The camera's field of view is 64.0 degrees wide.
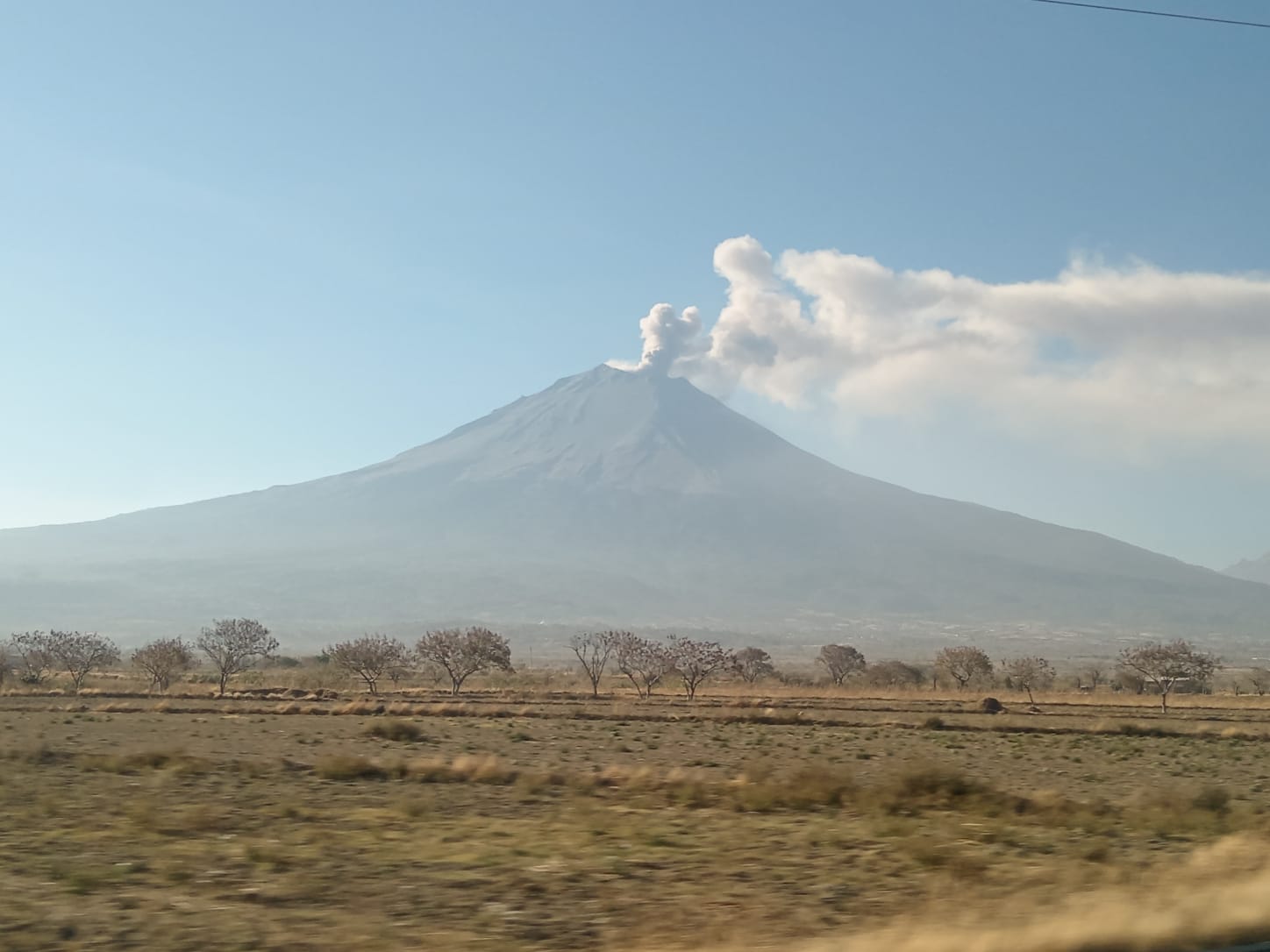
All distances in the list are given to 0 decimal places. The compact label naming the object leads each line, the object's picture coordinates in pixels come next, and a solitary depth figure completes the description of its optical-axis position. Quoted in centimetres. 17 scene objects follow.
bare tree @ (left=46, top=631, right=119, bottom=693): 6994
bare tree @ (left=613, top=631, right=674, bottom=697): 7200
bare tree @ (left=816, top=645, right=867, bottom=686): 8956
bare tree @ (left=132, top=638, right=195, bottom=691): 6575
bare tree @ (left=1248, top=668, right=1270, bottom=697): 7530
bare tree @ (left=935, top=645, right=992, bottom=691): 8512
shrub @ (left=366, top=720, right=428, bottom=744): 3141
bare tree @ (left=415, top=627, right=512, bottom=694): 7019
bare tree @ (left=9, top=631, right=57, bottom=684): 6862
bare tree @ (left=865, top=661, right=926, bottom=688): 8812
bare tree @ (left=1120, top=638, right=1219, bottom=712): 6656
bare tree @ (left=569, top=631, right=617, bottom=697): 6919
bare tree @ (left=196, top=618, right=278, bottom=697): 7112
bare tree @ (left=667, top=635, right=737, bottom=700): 6919
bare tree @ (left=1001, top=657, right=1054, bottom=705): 7825
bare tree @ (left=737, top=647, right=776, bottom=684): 8731
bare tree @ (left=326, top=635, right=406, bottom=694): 7188
